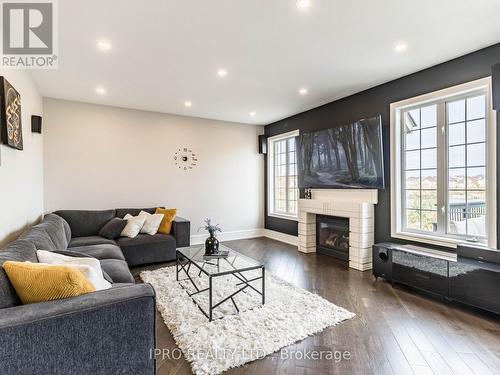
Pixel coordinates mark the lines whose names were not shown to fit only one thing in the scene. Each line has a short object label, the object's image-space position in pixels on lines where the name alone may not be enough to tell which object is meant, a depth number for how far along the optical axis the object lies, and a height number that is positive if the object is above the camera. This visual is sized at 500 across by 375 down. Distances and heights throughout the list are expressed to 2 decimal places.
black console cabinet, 2.49 -0.95
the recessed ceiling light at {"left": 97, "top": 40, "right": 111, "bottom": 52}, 2.69 +1.48
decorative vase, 3.06 -0.70
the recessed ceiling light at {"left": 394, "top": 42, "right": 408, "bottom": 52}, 2.78 +1.50
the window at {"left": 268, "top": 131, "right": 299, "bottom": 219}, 5.86 +0.23
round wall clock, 5.44 +0.59
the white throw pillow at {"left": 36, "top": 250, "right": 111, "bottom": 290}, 1.58 -0.53
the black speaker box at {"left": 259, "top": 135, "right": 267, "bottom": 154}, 6.37 +1.03
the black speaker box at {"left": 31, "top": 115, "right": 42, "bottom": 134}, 3.56 +0.86
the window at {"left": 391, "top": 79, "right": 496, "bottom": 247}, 2.90 +0.24
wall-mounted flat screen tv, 3.87 +0.50
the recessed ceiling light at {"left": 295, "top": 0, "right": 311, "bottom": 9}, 2.11 +1.49
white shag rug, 1.96 -1.23
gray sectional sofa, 1.12 -0.67
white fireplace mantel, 3.95 -0.46
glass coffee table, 2.60 -0.85
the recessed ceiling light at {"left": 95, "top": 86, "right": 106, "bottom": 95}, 3.96 +1.49
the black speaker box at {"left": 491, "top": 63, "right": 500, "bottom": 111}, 2.52 +0.98
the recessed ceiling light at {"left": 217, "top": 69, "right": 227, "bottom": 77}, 3.38 +1.50
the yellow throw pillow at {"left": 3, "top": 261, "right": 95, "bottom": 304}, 1.33 -0.49
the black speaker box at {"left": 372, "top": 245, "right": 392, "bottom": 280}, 3.34 -0.99
